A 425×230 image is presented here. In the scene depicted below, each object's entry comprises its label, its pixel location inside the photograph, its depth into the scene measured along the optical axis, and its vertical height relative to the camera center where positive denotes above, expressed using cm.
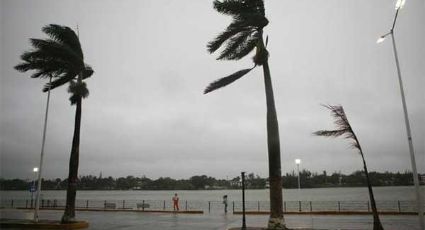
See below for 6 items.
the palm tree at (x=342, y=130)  1605 +235
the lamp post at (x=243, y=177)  1945 +26
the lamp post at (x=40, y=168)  1991 +85
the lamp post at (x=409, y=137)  1439 +202
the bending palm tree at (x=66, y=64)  2008 +688
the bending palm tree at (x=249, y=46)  1661 +678
